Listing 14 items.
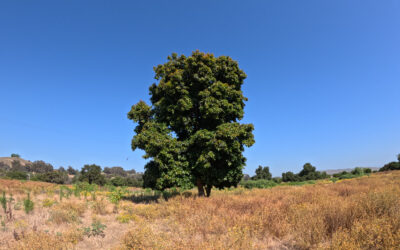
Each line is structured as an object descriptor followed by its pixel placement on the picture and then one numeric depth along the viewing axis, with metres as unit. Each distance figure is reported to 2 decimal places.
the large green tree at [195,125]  10.95
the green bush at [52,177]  46.62
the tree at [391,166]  50.53
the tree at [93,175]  45.81
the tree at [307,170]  69.26
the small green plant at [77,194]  13.81
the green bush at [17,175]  41.91
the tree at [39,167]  87.75
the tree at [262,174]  68.25
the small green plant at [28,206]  8.28
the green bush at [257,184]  45.10
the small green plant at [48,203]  9.97
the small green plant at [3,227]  6.04
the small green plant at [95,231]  5.79
